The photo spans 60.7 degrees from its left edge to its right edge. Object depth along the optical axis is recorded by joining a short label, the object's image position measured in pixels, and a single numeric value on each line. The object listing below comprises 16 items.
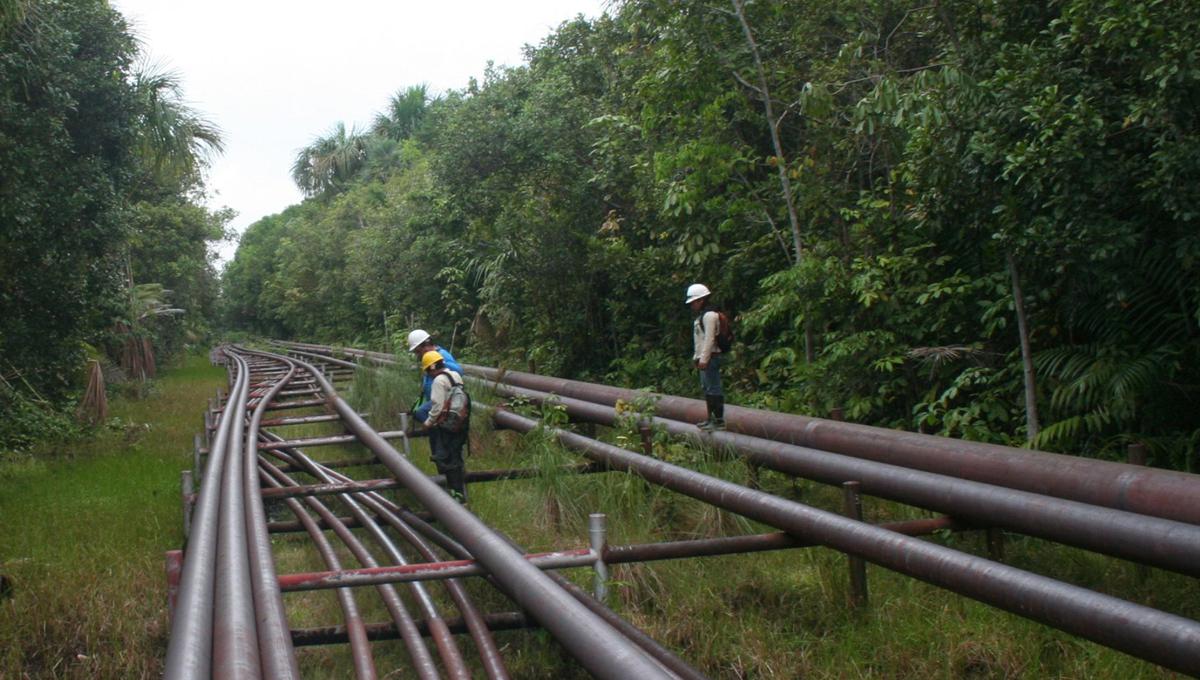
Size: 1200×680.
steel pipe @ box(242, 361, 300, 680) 3.50
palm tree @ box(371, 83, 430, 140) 53.91
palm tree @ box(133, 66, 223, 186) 15.72
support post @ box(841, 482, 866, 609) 5.26
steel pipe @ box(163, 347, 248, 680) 3.23
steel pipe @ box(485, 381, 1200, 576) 3.74
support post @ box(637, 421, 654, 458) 7.45
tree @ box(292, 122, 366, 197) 54.47
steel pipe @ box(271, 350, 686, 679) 2.74
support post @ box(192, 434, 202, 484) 9.86
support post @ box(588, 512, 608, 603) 4.99
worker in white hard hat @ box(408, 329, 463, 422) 7.57
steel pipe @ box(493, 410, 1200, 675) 2.88
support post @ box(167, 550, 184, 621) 4.70
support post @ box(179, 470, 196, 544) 7.47
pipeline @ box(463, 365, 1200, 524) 4.29
